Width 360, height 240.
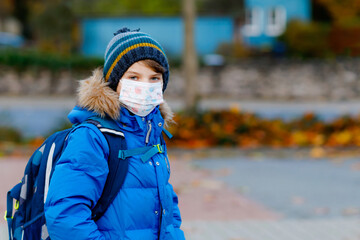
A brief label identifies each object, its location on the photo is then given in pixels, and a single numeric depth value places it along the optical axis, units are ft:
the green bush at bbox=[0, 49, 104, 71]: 82.99
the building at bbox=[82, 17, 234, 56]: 108.47
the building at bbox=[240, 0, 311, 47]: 115.63
